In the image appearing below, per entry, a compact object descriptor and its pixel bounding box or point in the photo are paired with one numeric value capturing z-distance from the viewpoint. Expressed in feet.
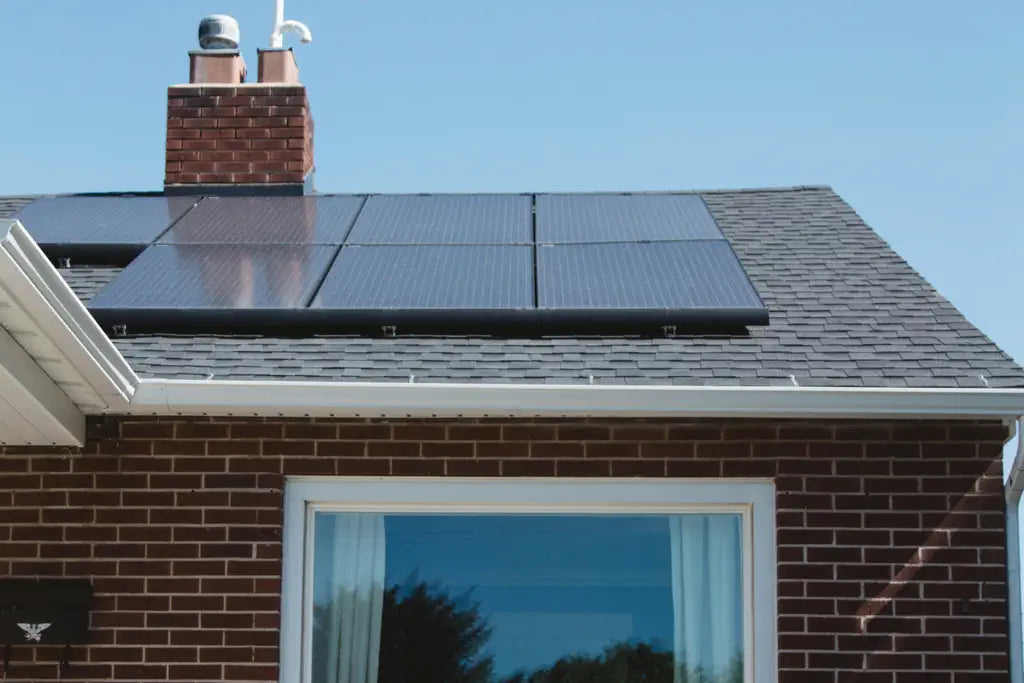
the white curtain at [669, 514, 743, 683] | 48.83
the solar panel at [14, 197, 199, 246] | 60.61
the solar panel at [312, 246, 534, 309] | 51.65
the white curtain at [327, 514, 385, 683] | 49.06
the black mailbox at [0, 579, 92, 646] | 47.62
